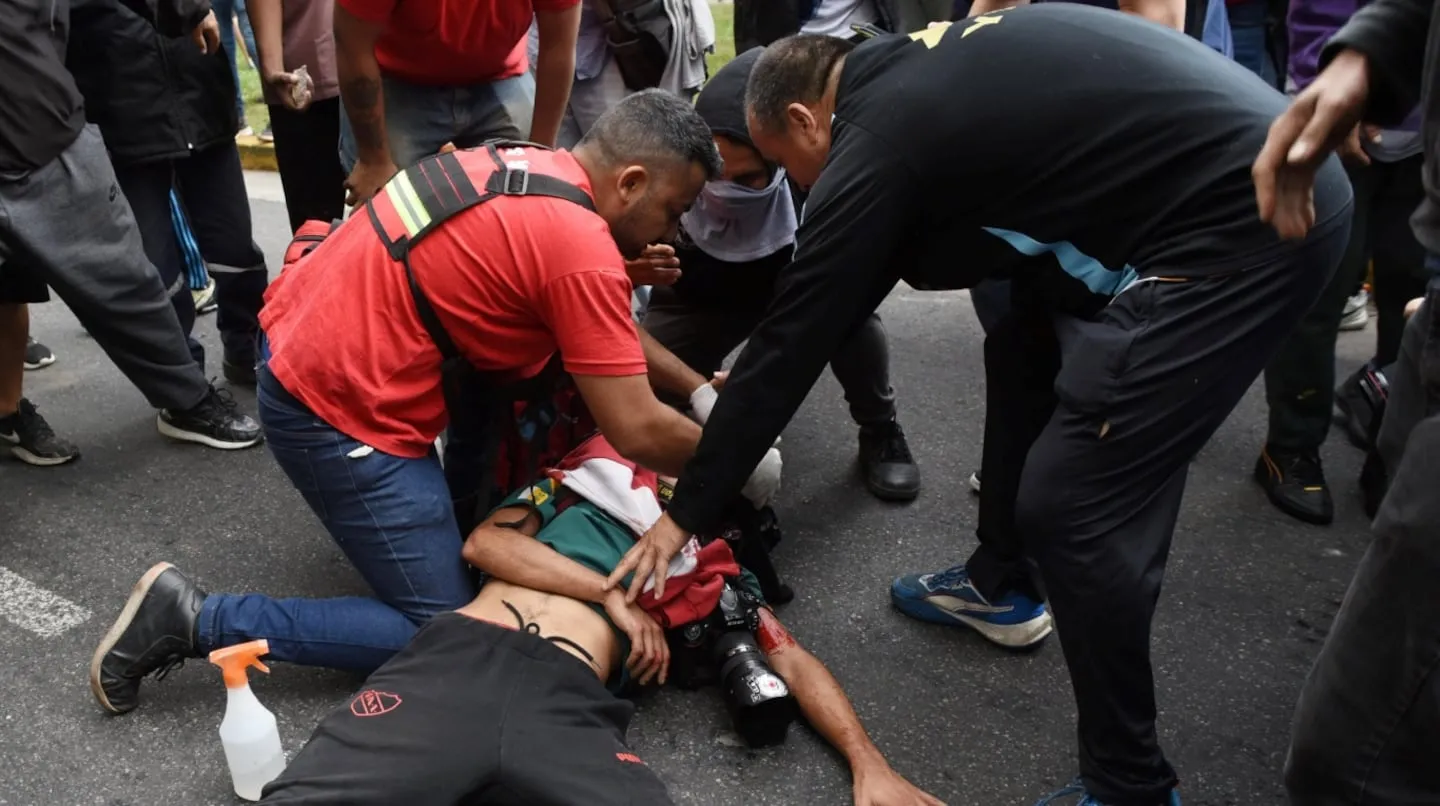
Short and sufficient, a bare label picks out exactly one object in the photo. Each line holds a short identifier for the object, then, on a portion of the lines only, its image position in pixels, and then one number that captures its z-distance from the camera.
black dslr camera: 2.18
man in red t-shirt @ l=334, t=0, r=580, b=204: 2.83
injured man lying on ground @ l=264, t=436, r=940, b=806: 1.82
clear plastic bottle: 2.05
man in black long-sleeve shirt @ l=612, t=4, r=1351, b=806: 1.79
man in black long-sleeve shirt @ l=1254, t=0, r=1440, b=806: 1.19
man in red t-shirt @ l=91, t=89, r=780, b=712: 2.19
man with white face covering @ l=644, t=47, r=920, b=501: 3.01
